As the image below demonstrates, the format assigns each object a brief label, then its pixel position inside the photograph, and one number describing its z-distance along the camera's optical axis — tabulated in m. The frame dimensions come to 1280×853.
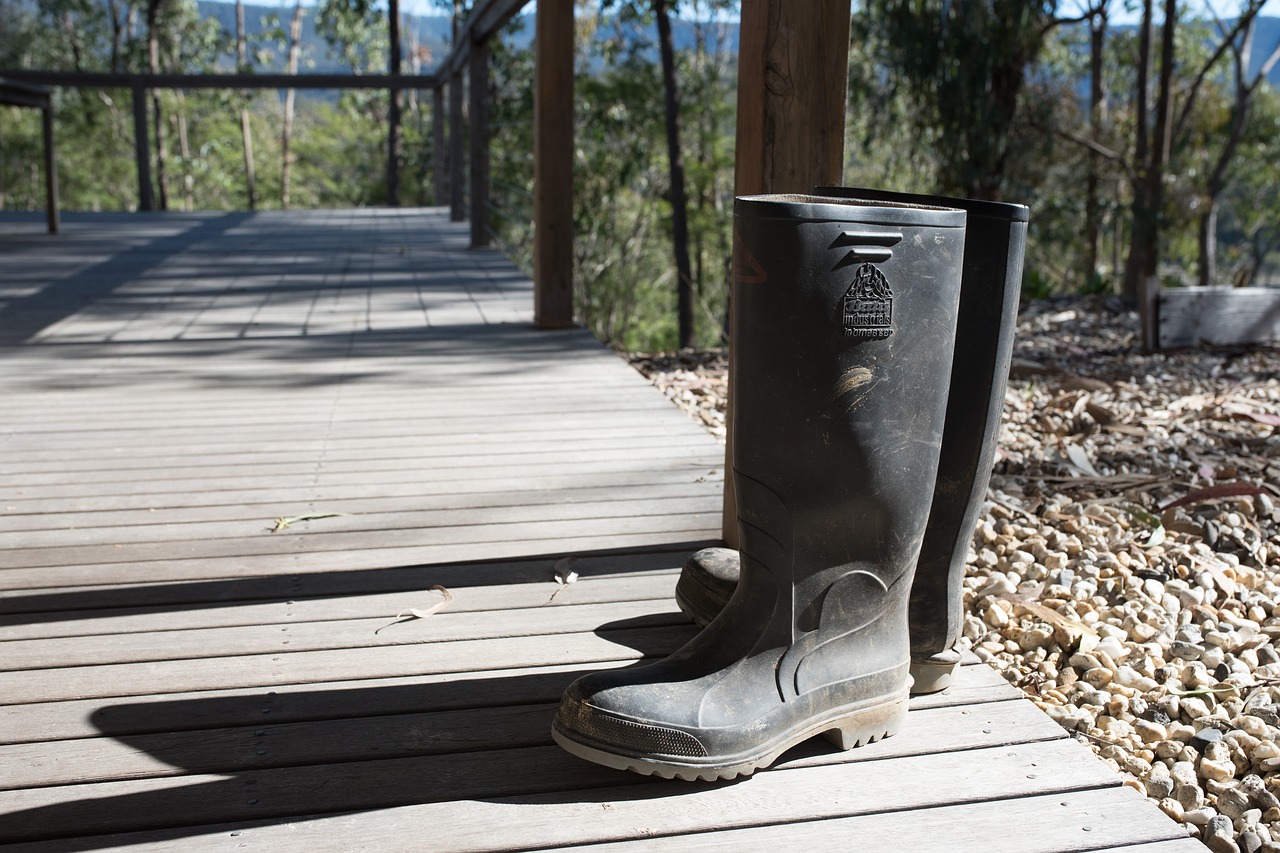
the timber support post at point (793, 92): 1.70
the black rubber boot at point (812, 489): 1.15
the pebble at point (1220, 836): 1.21
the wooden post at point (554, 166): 3.90
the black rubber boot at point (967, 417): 1.29
